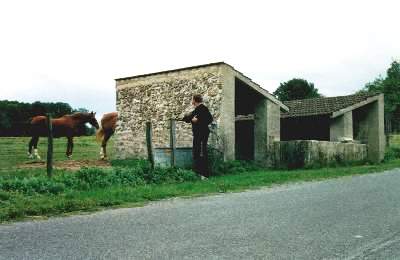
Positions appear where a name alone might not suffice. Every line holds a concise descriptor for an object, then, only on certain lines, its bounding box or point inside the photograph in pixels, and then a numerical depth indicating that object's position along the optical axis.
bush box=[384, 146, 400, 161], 31.44
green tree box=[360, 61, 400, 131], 58.50
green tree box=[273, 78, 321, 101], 70.75
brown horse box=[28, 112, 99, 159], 18.94
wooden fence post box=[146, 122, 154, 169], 13.09
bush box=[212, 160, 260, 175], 16.92
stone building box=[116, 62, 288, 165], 19.34
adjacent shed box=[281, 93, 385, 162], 27.70
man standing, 13.98
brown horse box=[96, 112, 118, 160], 20.83
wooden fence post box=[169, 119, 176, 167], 14.96
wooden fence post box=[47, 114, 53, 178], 10.85
